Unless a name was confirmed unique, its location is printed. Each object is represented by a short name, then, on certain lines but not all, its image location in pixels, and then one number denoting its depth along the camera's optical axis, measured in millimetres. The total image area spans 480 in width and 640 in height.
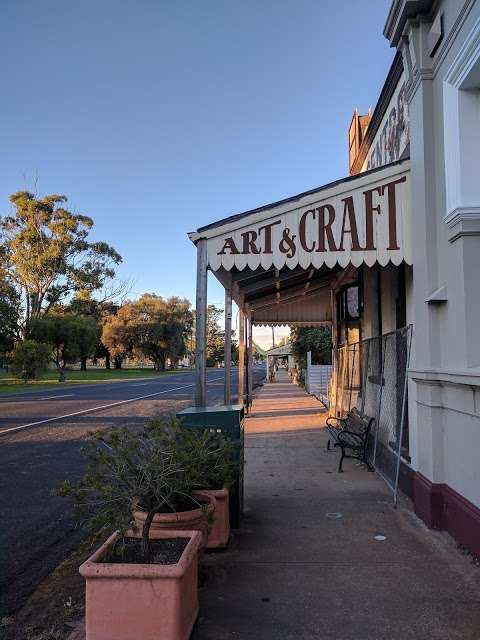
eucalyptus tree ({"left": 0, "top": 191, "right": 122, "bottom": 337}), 46188
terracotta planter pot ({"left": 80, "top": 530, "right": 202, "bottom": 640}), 3023
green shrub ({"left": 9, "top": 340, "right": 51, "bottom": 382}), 36156
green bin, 5336
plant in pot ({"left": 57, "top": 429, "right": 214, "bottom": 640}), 3037
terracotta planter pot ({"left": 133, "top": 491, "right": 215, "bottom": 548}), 4023
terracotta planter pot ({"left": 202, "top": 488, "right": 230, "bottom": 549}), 4715
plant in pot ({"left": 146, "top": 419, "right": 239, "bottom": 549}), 4223
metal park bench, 8047
